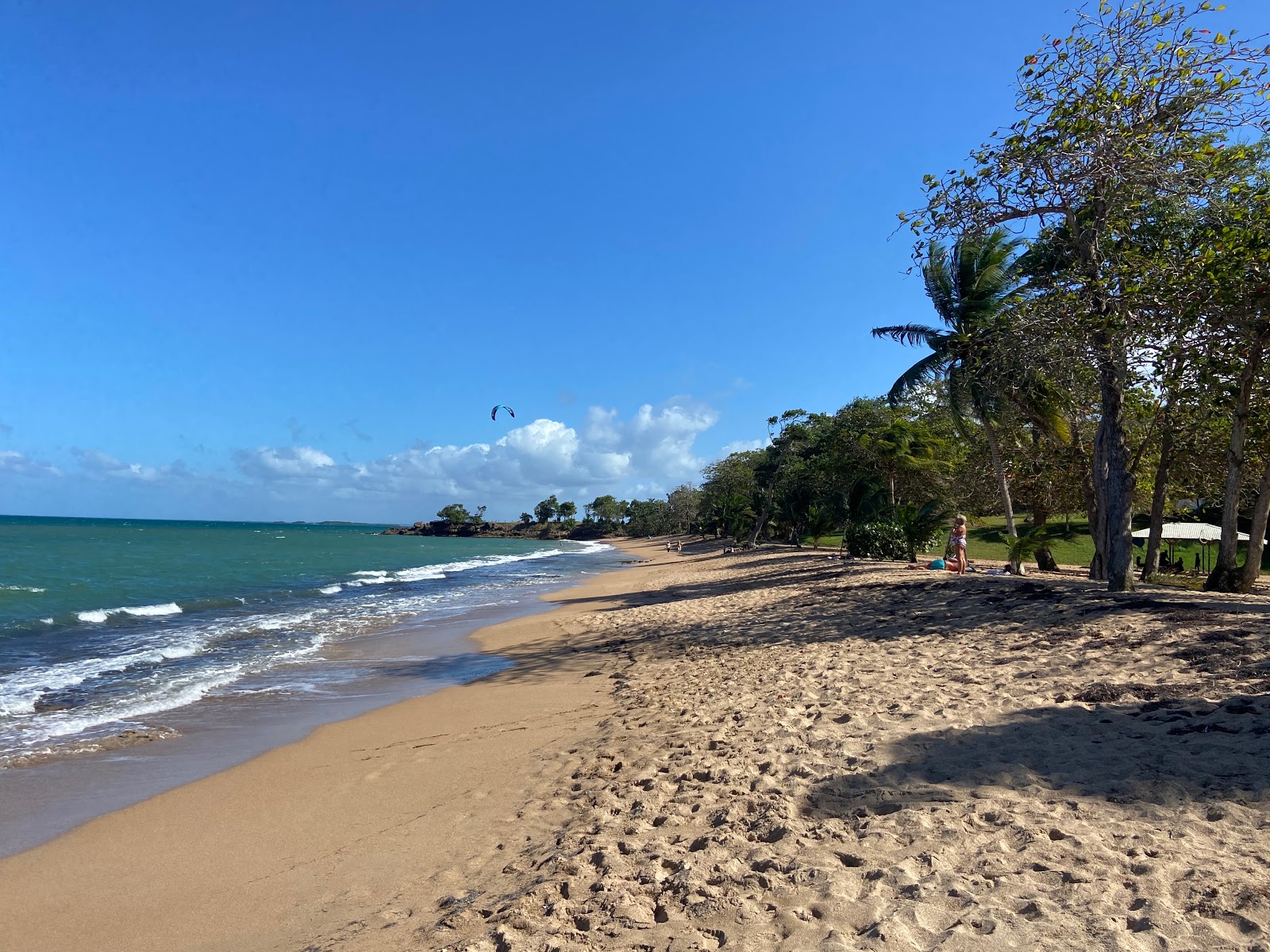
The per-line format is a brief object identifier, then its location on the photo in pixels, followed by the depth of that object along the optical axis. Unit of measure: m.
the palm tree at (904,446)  26.77
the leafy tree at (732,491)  51.72
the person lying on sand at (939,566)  17.88
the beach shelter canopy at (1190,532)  22.75
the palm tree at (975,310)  18.09
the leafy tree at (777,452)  40.03
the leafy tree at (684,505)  86.50
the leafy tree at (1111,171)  10.09
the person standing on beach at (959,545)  17.47
